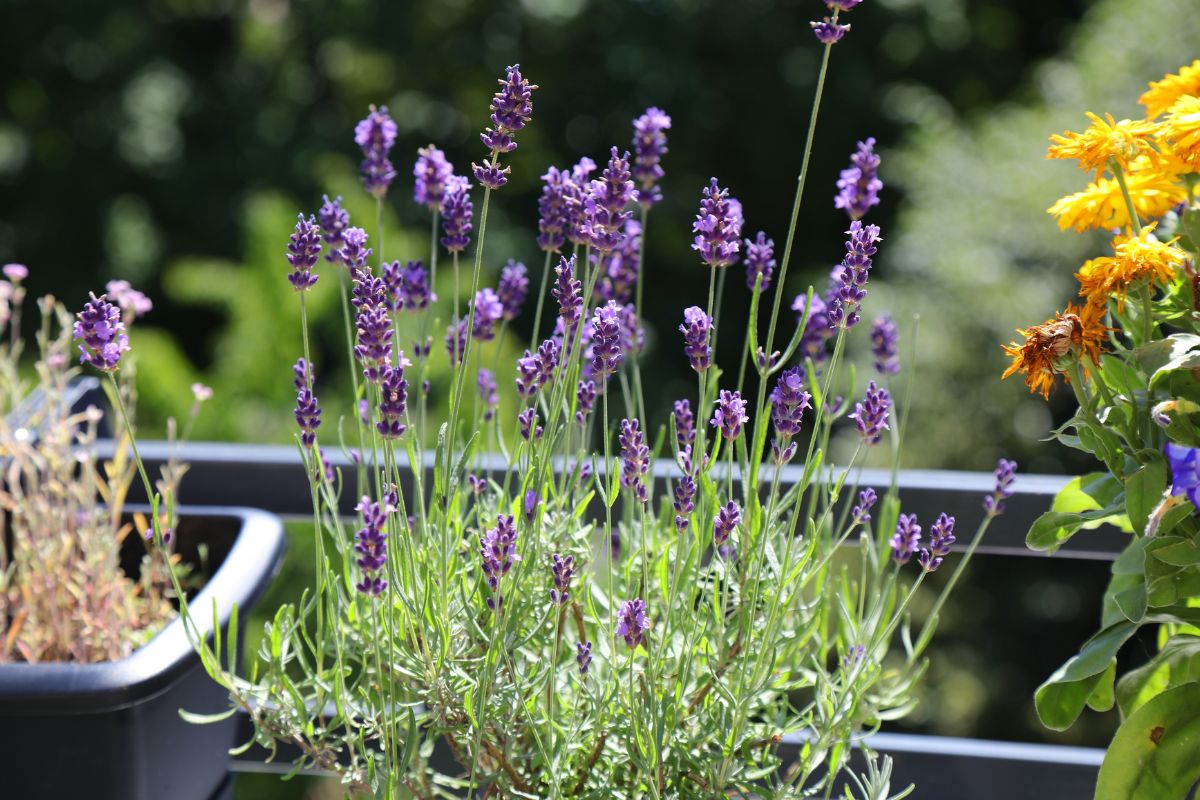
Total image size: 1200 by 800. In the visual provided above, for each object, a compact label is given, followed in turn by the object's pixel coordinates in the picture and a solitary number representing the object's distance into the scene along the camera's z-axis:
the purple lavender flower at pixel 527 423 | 1.36
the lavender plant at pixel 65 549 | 1.57
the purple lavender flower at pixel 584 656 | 1.36
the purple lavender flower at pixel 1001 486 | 1.48
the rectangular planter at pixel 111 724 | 1.42
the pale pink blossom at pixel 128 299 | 1.53
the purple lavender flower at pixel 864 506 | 1.43
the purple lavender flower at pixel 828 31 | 1.34
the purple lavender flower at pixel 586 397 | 1.44
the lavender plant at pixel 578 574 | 1.35
